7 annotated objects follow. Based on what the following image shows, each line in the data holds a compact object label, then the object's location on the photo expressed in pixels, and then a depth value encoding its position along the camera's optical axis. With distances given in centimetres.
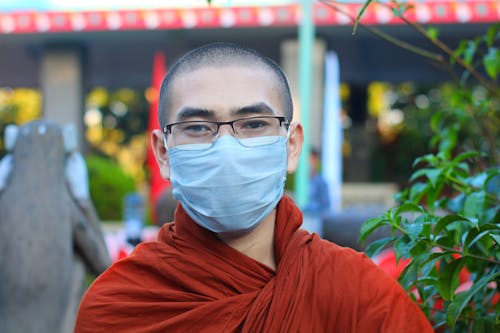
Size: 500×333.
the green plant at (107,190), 1327
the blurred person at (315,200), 761
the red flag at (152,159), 1268
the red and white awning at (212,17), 1269
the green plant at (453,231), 178
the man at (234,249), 167
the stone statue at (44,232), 371
